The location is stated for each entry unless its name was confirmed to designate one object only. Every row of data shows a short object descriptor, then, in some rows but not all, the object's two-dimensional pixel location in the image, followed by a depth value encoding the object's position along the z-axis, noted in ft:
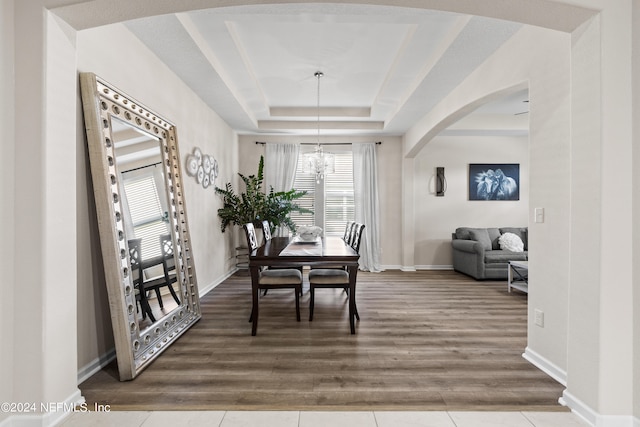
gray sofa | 17.79
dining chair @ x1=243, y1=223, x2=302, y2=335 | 11.01
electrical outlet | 8.12
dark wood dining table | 10.07
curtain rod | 21.13
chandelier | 15.19
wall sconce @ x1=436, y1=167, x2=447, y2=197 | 21.35
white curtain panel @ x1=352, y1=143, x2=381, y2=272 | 20.77
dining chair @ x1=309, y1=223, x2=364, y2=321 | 11.05
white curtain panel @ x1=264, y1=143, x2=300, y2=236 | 21.11
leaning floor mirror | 7.41
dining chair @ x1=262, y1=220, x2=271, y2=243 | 15.57
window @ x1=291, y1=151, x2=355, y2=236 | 21.54
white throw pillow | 18.98
